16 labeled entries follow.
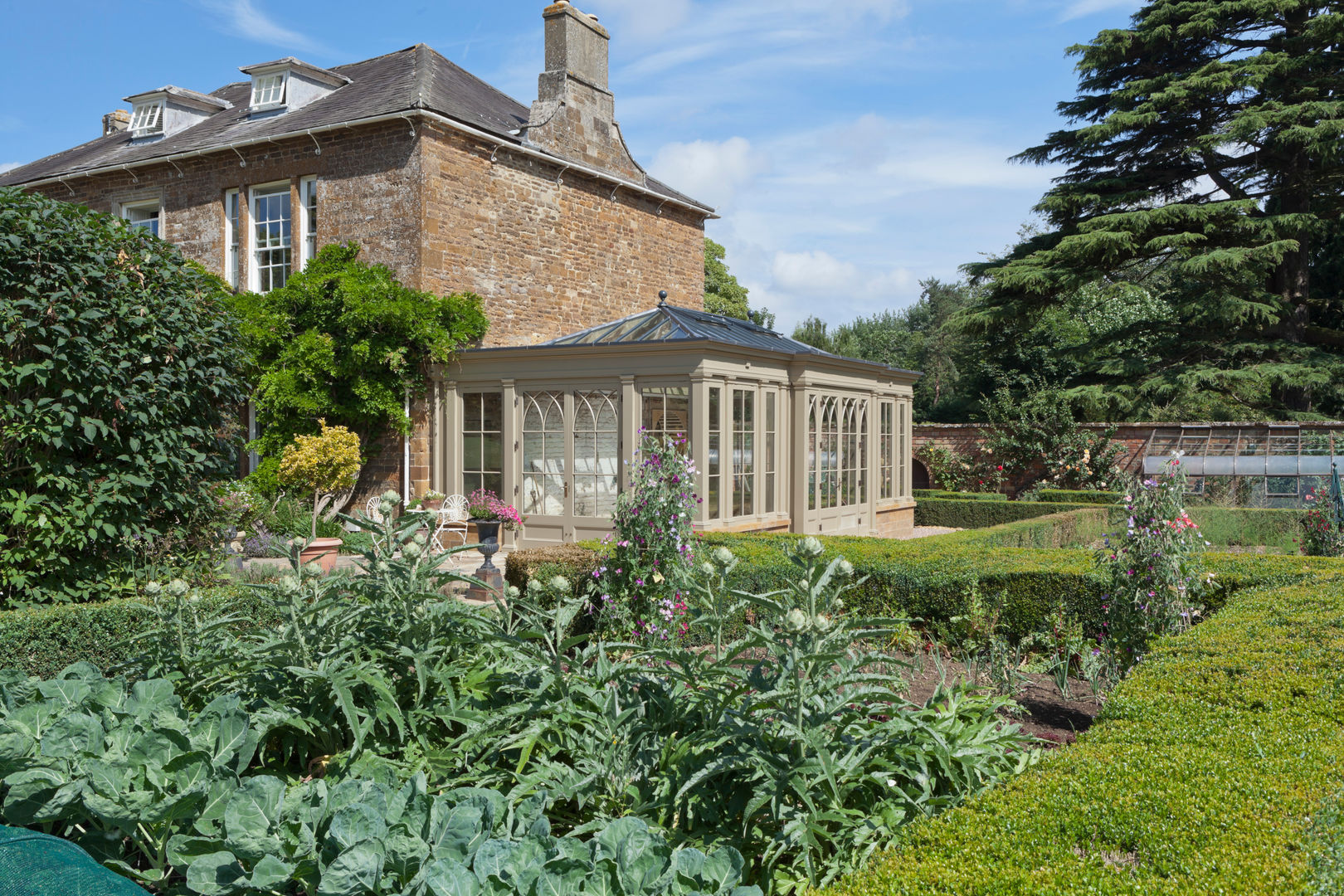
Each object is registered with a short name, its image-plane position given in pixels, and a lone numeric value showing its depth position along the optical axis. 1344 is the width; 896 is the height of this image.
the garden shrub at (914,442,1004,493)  19.77
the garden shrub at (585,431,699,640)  5.75
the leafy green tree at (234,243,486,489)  12.92
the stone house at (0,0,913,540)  13.30
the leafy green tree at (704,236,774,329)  33.39
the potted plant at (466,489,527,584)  11.25
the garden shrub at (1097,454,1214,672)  5.29
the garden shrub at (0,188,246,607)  5.51
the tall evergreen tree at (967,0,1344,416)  19.14
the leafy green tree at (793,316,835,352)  36.09
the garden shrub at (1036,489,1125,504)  16.30
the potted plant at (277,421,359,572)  12.50
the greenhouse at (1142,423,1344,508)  16.08
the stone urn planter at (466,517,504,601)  9.28
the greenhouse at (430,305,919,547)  11.34
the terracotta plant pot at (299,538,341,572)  10.36
